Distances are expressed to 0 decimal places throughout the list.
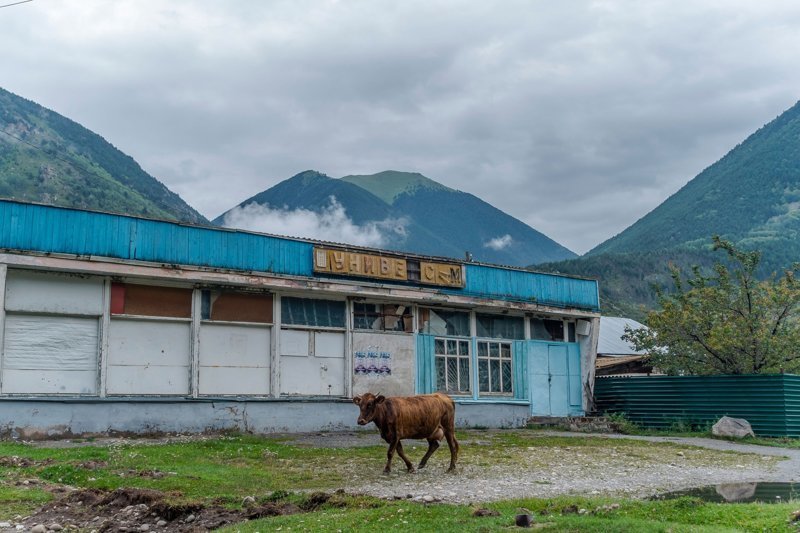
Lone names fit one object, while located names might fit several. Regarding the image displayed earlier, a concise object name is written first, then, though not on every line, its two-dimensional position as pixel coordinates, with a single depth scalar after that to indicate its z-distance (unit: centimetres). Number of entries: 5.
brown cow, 1349
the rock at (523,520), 827
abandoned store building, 1778
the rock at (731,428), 2384
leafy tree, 2548
